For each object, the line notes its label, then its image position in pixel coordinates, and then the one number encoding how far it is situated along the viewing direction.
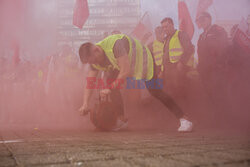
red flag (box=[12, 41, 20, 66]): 4.40
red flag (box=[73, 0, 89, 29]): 4.59
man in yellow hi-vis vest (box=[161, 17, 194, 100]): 3.67
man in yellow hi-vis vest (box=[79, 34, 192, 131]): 2.35
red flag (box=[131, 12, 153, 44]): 5.05
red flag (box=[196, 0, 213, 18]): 4.21
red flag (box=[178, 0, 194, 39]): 4.66
